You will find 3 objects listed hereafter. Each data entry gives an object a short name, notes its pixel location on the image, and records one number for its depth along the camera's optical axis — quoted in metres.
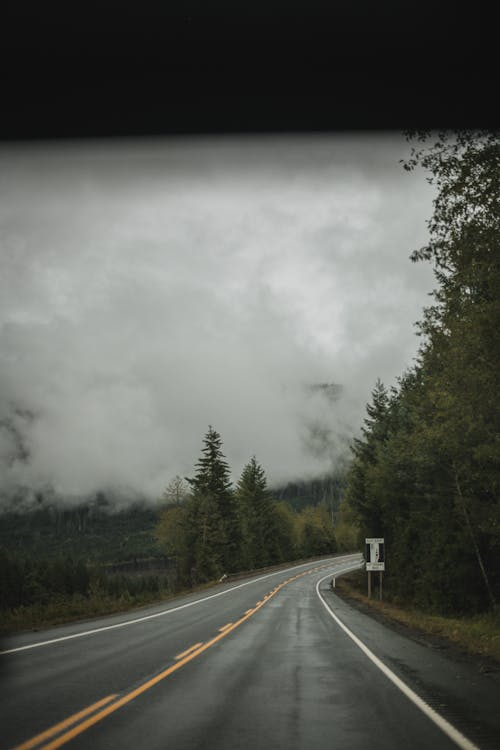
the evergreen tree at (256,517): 79.50
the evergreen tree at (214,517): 62.62
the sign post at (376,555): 29.27
